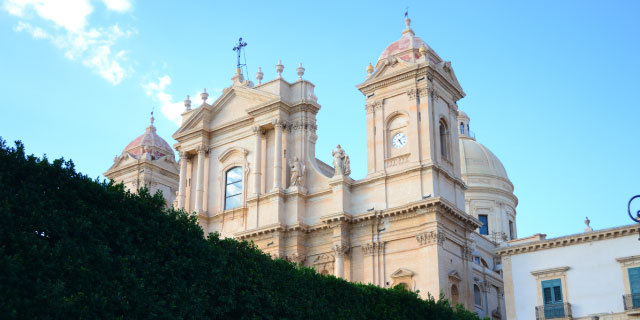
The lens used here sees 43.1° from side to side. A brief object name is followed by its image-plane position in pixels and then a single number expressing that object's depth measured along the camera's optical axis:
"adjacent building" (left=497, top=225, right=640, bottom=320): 30.17
